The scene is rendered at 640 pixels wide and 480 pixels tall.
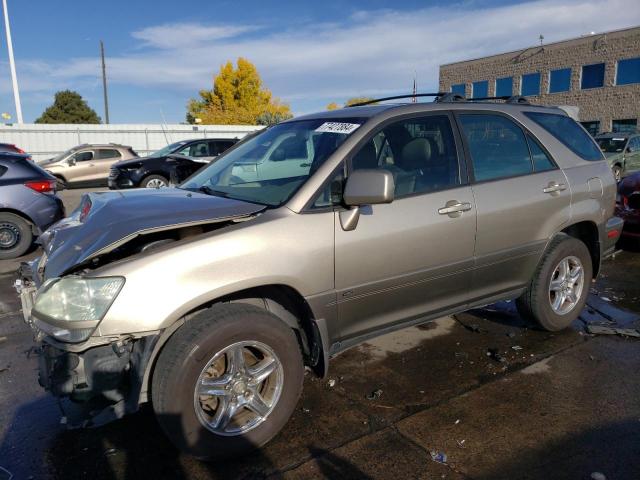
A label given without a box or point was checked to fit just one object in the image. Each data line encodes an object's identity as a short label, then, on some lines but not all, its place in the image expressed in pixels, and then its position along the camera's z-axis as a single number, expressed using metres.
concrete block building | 30.61
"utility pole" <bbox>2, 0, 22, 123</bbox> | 27.27
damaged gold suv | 2.34
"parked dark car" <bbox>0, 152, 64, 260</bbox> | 7.41
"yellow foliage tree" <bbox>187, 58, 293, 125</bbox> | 54.44
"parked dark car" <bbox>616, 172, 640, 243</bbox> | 6.71
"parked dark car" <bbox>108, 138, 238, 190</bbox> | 13.08
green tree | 54.16
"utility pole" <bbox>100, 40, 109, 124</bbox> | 44.42
